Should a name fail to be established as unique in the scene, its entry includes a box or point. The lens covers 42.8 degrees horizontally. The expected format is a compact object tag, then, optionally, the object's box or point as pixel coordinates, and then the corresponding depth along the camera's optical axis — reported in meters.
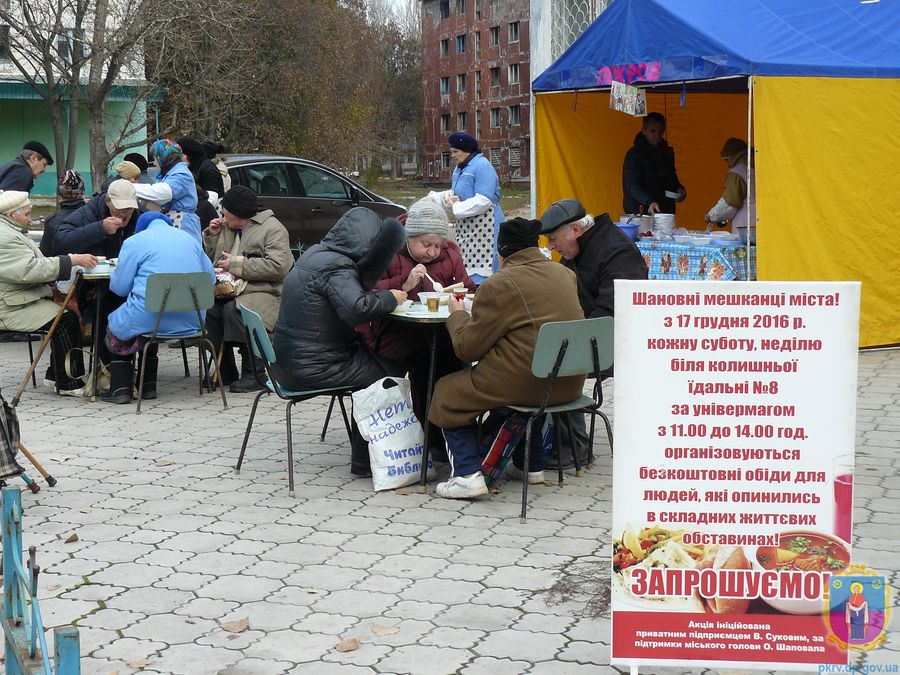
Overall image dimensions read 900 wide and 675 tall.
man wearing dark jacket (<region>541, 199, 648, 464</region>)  6.18
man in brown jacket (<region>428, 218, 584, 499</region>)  5.39
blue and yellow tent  9.04
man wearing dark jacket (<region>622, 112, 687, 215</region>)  11.52
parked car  14.55
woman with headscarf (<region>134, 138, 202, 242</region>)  8.89
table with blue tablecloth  9.76
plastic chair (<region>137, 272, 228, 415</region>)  7.58
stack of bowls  10.75
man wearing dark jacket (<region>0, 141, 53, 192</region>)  10.07
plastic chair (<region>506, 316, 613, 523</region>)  5.27
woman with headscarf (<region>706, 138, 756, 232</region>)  10.05
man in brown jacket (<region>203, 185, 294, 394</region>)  8.11
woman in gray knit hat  6.26
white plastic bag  5.83
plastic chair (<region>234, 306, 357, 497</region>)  5.88
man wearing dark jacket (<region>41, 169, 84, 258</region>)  9.18
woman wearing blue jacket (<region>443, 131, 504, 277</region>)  9.40
